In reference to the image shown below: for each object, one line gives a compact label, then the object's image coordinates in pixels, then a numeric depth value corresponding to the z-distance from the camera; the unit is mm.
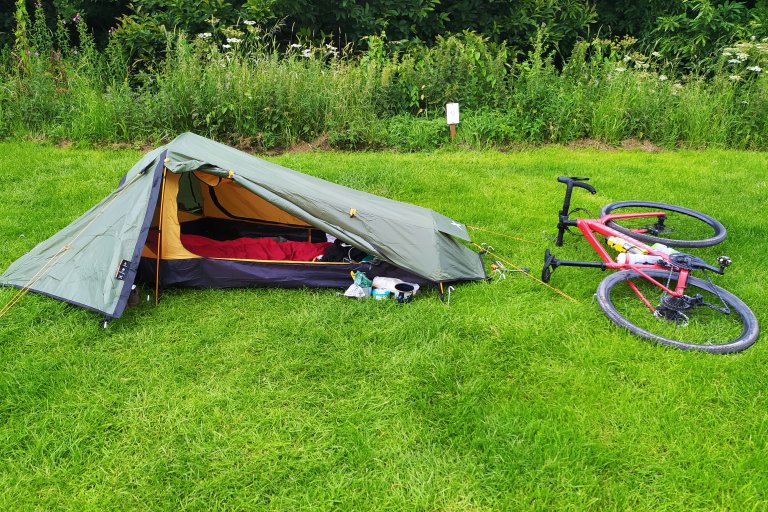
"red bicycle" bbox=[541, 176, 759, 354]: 3053
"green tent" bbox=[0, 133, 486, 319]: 3278
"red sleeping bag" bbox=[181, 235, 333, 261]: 3891
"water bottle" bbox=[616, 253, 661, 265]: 3381
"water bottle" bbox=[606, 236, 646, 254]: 3594
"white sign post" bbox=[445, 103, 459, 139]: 6339
